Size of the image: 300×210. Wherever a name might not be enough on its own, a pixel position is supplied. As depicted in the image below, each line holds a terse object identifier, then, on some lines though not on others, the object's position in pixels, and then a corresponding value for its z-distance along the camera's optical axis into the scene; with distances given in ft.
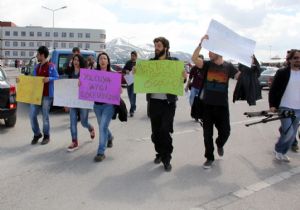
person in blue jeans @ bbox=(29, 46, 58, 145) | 17.74
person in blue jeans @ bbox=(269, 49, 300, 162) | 14.97
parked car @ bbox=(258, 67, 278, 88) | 56.84
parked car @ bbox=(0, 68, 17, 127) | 20.50
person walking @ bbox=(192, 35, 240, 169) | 14.08
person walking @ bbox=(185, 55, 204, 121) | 20.26
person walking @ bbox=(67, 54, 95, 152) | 16.80
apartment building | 294.30
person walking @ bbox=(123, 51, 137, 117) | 26.37
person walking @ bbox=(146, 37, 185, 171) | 14.04
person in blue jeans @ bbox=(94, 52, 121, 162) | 15.30
